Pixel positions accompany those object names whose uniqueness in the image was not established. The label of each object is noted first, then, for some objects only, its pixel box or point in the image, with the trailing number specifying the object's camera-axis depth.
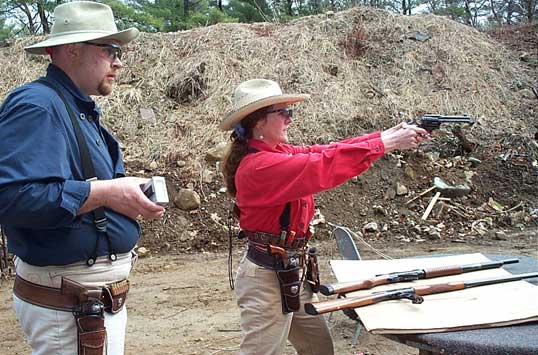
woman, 2.96
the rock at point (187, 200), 8.30
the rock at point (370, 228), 8.21
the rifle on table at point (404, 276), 2.60
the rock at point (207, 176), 8.86
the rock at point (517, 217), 8.44
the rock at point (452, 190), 8.80
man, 2.09
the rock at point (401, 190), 8.81
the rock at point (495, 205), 8.72
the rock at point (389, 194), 8.76
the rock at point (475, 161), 9.50
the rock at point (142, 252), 7.56
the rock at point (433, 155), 9.52
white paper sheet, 2.20
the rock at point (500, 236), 7.91
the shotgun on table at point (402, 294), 2.37
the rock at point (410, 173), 9.12
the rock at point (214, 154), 9.31
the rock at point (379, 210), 8.52
